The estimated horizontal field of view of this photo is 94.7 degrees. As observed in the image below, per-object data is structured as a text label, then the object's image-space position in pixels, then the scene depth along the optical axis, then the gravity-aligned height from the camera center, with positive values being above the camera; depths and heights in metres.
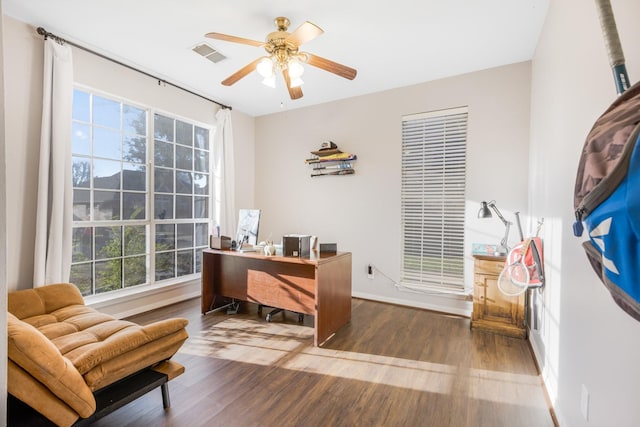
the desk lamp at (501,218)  2.96 -0.05
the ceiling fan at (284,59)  2.22 +1.26
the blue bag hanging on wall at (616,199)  0.52 +0.03
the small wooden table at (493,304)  2.84 -0.89
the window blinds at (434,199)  3.53 +0.19
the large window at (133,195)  3.10 +0.19
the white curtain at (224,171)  4.41 +0.60
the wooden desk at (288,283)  2.73 -0.75
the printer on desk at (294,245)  2.87 -0.33
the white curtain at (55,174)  2.63 +0.32
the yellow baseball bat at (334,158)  4.12 +0.79
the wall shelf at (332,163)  4.17 +0.73
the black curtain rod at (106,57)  2.66 +1.62
